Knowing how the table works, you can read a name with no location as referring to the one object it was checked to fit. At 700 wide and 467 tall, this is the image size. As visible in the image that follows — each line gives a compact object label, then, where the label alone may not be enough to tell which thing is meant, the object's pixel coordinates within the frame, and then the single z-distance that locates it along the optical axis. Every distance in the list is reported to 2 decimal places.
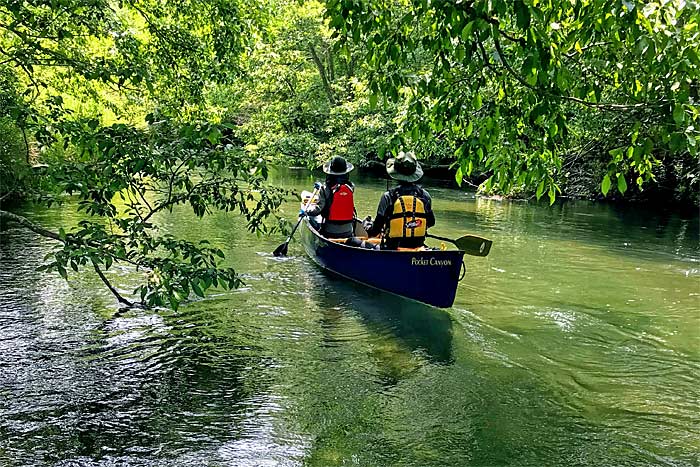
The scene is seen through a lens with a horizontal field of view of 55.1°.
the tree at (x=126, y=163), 3.89
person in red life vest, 10.66
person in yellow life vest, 8.72
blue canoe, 8.50
